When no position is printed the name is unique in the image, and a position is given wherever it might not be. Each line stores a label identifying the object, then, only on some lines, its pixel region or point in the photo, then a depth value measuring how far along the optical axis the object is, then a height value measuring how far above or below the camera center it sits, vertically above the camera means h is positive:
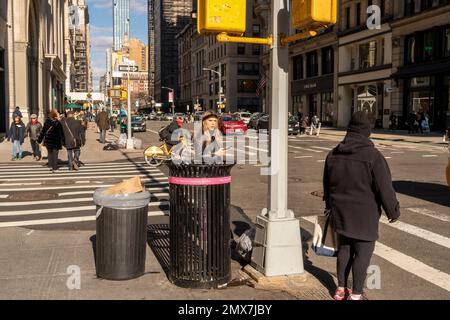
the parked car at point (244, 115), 53.94 +1.20
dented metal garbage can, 5.32 -1.19
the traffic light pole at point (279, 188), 5.51 -0.70
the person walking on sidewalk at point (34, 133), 19.42 -0.31
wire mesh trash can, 5.16 -1.04
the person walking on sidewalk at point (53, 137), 15.45 -0.37
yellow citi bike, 17.50 -1.06
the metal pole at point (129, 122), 25.05 +0.14
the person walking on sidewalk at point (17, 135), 19.19 -0.40
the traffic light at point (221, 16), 4.98 +1.12
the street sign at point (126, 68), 25.83 +3.00
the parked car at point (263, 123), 41.99 +0.24
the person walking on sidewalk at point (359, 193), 4.59 -0.63
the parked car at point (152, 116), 107.72 +1.96
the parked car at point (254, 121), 44.33 +0.44
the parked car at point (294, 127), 38.01 -0.09
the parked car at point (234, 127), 38.50 -0.10
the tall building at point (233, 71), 98.94 +11.49
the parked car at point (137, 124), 44.03 +0.12
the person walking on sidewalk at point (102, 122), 28.44 +0.19
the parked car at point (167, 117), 94.46 +1.63
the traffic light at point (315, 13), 4.81 +1.12
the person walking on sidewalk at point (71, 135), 15.77 -0.32
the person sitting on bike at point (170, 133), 16.31 -0.26
